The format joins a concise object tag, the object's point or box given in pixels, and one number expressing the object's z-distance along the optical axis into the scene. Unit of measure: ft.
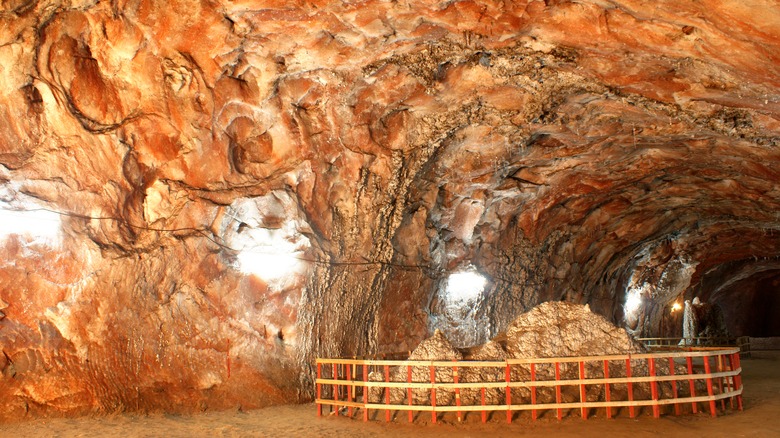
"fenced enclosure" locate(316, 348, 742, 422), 28.43
